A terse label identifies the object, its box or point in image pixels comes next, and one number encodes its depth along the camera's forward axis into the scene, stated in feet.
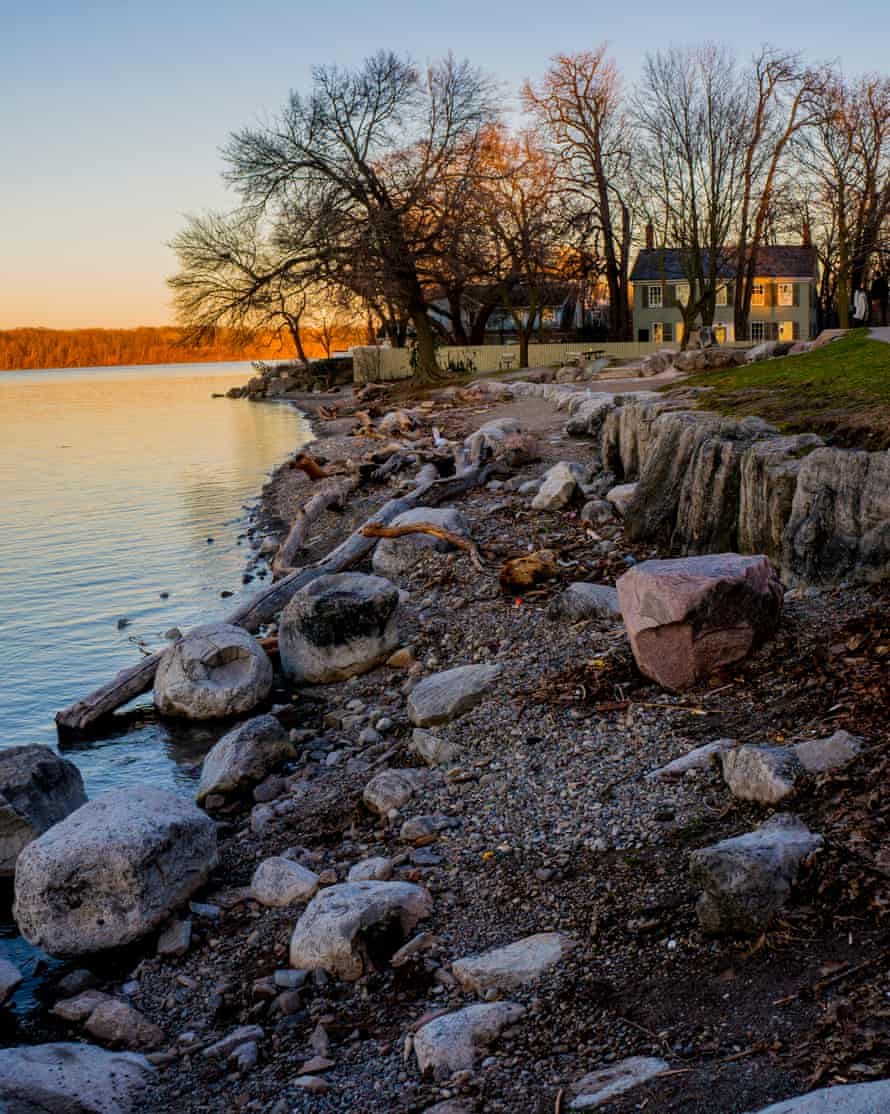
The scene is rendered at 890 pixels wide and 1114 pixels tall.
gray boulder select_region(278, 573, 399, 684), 26.96
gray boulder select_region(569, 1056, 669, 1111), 9.05
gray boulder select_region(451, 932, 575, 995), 11.60
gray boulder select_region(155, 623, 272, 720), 26.30
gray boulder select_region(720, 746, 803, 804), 13.70
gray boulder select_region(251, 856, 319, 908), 15.43
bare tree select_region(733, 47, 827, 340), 127.13
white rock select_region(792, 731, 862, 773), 14.01
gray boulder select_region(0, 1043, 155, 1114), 11.01
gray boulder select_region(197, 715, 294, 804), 20.68
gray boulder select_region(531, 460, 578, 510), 37.01
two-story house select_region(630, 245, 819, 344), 189.78
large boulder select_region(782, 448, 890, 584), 19.72
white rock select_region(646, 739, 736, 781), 15.38
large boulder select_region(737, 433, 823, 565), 21.84
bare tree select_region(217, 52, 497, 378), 106.22
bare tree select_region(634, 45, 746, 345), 124.77
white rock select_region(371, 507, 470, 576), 34.94
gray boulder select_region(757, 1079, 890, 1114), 7.34
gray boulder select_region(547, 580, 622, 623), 23.56
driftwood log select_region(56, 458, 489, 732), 27.20
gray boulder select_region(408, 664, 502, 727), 21.13
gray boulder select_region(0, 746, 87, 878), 19.10
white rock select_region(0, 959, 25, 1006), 14.51
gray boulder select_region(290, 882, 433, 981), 12.90
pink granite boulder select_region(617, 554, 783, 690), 17.93
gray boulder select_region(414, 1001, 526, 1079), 10.33
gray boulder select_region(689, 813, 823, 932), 11.02
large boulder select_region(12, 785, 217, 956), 15.30
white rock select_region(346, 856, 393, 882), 15.10
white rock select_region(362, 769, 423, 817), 17.65
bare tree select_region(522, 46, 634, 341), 135.13
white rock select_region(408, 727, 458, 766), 19.13
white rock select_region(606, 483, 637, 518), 32.37
